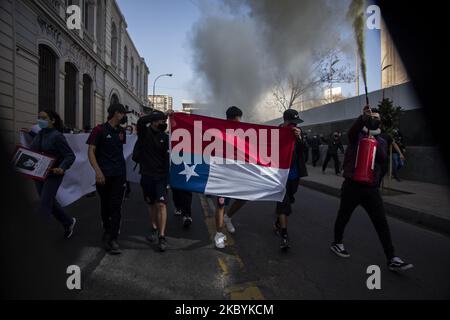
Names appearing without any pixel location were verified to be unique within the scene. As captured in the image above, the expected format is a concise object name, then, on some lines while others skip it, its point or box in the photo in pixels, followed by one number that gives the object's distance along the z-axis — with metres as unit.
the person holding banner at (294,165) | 4.01
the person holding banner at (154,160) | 3.89
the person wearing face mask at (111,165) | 3.71
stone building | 9.34
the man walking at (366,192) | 3.35
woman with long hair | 3.85
